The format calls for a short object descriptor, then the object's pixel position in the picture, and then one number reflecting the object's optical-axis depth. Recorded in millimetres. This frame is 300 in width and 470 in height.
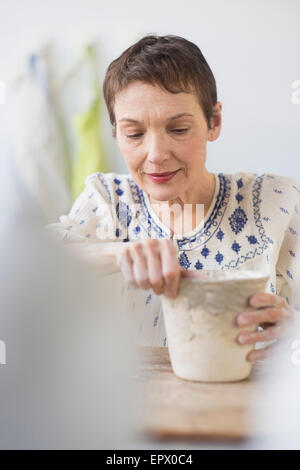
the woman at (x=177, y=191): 924
